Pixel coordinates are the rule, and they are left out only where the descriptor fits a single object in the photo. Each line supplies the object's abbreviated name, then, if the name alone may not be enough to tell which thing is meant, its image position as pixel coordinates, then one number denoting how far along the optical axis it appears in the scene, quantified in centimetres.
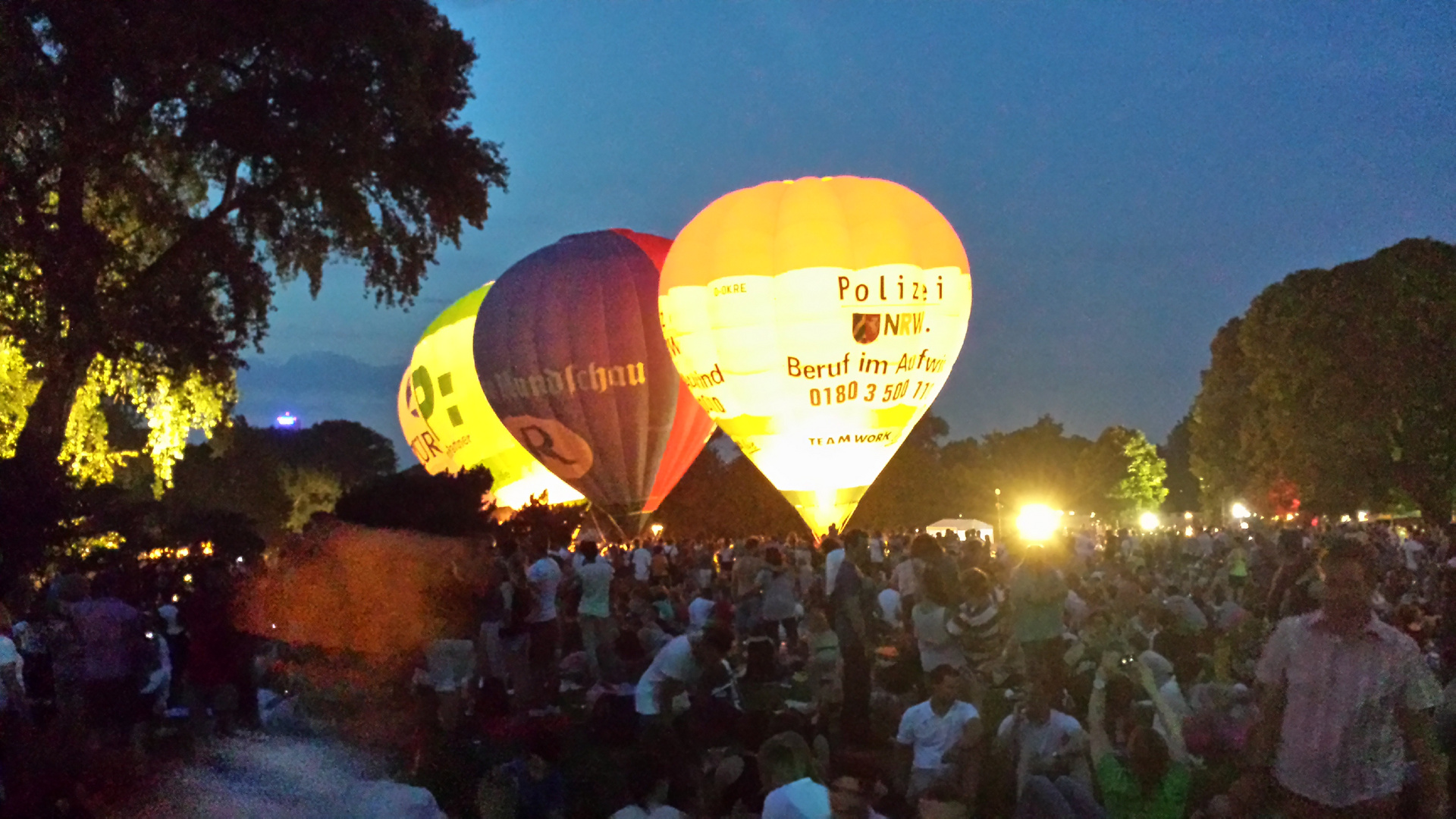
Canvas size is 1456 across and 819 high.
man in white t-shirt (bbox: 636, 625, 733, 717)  659
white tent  4078
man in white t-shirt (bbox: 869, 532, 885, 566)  1756
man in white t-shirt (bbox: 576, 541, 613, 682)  1098
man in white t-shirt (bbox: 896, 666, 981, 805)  568
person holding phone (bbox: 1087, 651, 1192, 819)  514
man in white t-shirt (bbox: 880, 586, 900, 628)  1083
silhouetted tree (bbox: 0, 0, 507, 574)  1304
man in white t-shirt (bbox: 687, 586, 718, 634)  1071
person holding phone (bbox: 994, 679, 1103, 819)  497
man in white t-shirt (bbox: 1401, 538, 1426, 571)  1831
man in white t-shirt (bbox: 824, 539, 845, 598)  1066
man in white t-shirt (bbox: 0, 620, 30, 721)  680
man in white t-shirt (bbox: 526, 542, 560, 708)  923
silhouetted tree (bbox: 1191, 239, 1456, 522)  3791
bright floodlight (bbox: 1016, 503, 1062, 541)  3903
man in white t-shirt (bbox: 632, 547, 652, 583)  1574
